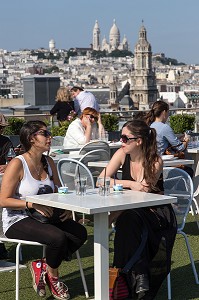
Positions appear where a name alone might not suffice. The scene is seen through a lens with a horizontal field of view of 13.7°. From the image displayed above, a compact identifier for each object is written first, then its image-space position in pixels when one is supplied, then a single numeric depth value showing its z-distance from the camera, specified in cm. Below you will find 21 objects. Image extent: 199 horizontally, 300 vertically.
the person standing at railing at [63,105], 1039
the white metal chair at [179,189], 492
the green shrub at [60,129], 1169
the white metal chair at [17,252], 421
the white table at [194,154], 723
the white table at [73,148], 755
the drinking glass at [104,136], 826
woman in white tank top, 420
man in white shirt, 1032
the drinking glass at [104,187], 424
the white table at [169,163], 614
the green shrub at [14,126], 1334
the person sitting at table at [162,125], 685
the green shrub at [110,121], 1386
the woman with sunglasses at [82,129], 763
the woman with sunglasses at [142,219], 410
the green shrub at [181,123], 1443
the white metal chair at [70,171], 567
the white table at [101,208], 389
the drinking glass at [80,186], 425
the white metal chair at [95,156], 648
